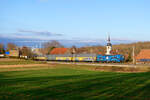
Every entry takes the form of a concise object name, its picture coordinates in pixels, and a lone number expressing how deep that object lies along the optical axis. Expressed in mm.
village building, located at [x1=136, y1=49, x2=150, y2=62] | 73538
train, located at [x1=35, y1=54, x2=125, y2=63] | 71850
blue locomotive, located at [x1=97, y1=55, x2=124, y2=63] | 71125
